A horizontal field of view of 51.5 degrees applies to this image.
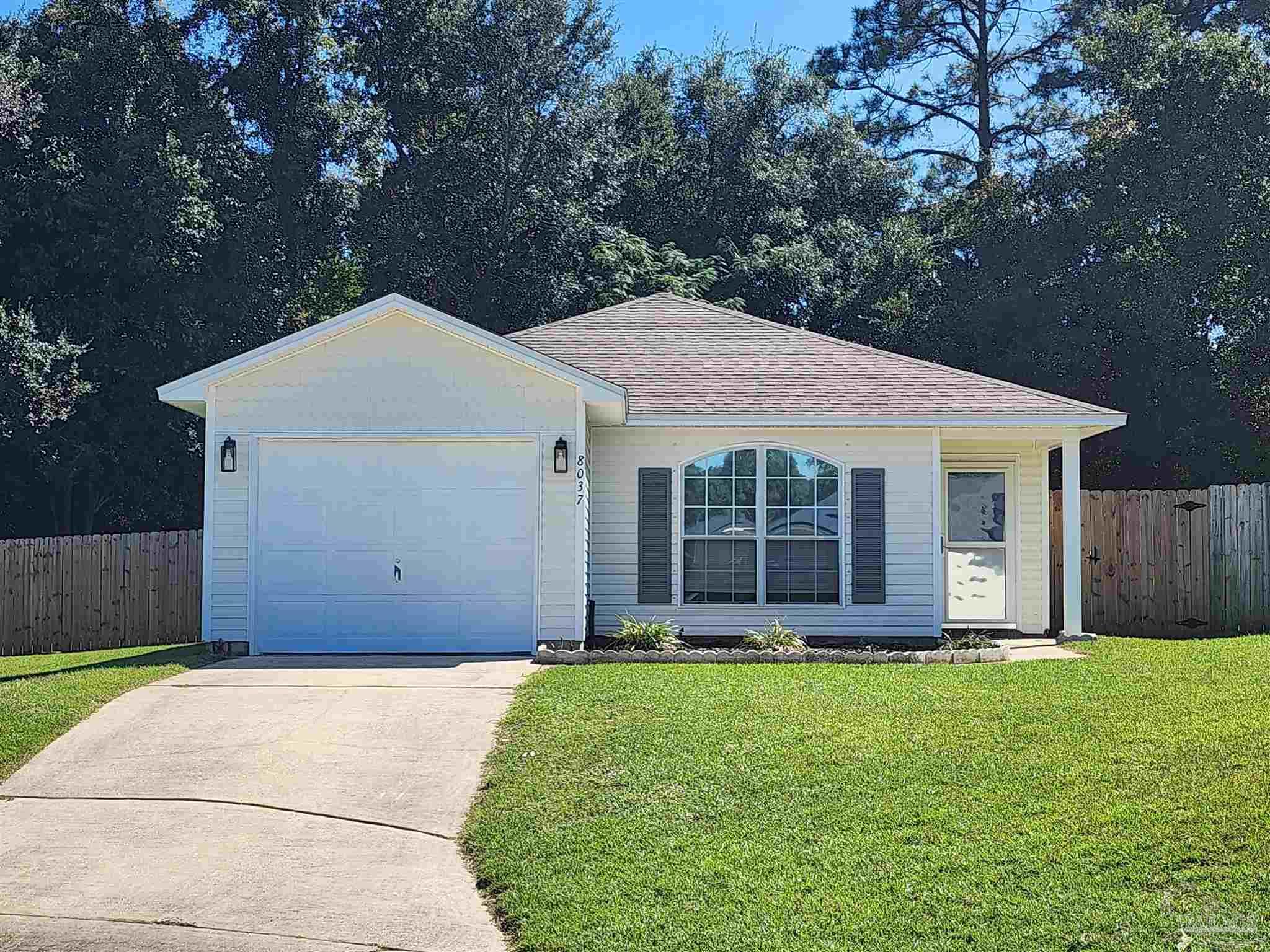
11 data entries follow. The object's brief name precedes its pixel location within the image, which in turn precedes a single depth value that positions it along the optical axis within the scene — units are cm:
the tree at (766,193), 2783
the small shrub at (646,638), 1359
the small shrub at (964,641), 1387
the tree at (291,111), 2506
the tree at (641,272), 2606
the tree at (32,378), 2030
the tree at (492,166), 2588
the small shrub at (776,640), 1360
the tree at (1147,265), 2253
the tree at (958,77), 3173
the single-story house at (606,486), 1359
